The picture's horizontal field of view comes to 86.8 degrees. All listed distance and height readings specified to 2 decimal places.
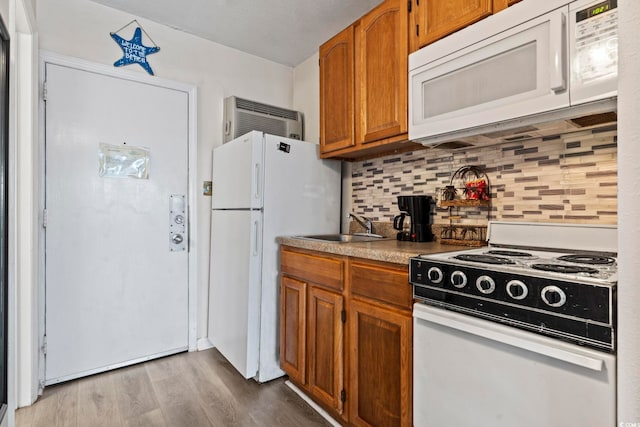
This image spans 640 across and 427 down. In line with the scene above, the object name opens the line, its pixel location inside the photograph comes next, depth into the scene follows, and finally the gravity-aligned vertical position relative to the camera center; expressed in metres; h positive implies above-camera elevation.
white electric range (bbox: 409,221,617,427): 0.86 -0.35
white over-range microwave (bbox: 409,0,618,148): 1.10 +0.53
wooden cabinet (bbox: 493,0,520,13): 1.31 +0.82
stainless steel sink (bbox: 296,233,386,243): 2.22 -0.16
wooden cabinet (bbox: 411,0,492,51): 1.41 +0.87
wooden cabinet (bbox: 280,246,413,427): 1.38 -0.59
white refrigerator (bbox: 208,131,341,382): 2.12 -0.06
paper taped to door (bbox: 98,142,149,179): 2.27 +0.36
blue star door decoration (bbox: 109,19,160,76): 2.33 +1.17
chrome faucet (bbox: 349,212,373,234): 2.38 -0.05
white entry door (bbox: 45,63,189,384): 2.12 -0.06
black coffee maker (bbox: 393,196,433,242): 1.92 -0.02
